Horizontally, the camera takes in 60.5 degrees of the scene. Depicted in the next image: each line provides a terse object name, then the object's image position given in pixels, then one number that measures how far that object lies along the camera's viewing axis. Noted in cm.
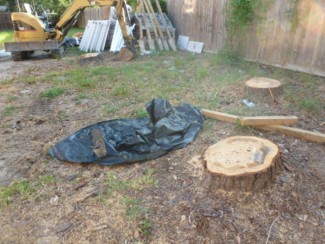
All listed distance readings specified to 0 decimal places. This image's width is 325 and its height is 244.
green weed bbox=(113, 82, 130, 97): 481
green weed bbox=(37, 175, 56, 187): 262
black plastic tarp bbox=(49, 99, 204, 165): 286
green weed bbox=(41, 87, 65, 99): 493
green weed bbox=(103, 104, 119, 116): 410
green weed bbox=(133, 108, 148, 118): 383
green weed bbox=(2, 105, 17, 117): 423
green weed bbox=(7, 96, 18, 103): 479
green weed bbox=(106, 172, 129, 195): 248
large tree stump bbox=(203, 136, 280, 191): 216
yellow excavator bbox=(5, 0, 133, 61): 768
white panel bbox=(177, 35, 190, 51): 873
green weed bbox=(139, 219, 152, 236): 204
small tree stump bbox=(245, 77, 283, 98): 406
